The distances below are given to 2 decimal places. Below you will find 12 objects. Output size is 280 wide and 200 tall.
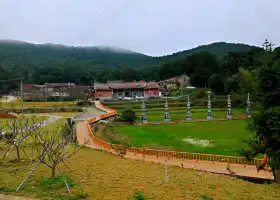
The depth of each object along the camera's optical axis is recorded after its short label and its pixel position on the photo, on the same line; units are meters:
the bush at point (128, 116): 27.19
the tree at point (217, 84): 45.17
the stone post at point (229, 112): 28.90
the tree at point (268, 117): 8.69
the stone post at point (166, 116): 27.18
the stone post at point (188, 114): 27.60
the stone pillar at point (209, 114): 27.96
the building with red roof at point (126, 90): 49.21
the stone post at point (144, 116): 26.56
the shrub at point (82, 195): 6.42
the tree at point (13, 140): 9.96
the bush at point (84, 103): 41.37
